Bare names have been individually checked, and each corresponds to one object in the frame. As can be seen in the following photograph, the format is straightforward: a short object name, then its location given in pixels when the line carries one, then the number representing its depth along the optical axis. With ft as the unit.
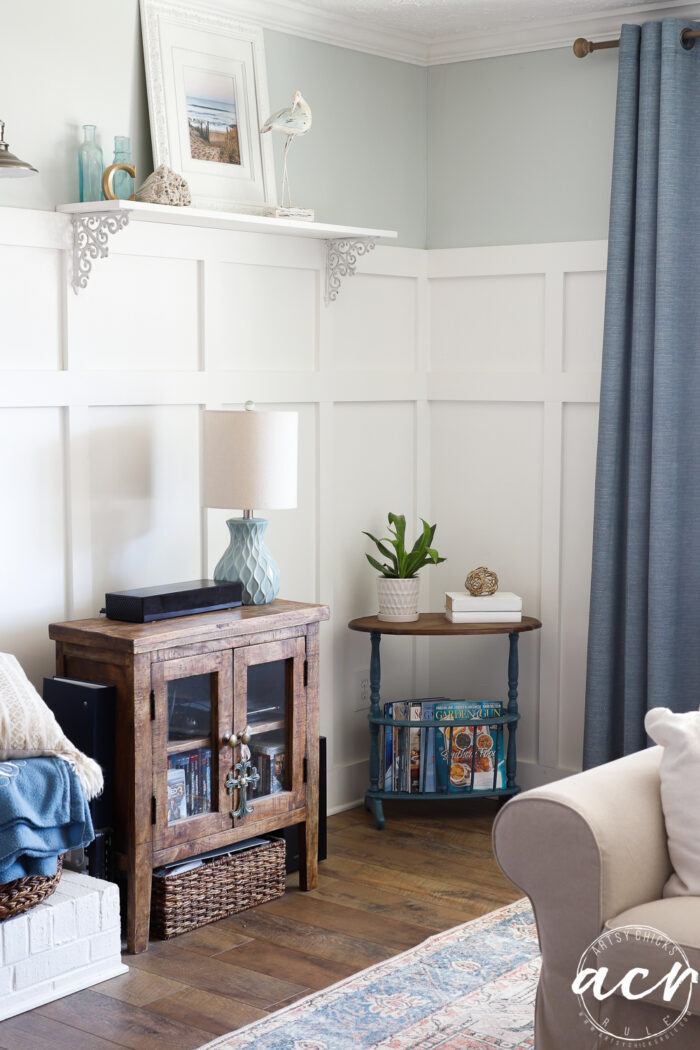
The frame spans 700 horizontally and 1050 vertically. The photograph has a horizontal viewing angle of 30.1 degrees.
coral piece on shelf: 11.41
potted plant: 14.14
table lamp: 11.64
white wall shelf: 11.07
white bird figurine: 12.44
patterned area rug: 9.24
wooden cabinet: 10.60
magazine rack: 13.87
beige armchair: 7.70
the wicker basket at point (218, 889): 11.00
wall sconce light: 9.91
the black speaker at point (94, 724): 10.53
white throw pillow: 8.05
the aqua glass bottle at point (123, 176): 11.37
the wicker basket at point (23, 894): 9.41
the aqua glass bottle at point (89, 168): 11.25
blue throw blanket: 9.14
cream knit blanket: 9.52
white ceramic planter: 14.12
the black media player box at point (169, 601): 11.00
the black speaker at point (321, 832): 12.41
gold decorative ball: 14.25
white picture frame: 11.93
